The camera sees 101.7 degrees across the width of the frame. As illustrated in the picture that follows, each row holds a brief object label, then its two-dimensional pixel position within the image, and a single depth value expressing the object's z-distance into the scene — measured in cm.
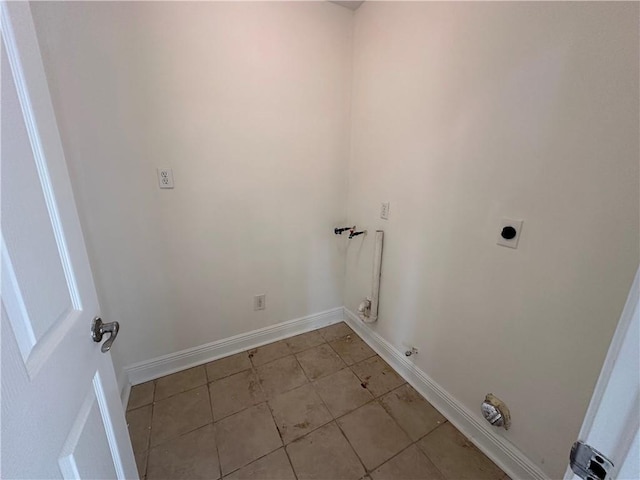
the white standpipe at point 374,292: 177
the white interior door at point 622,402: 35
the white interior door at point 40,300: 40
